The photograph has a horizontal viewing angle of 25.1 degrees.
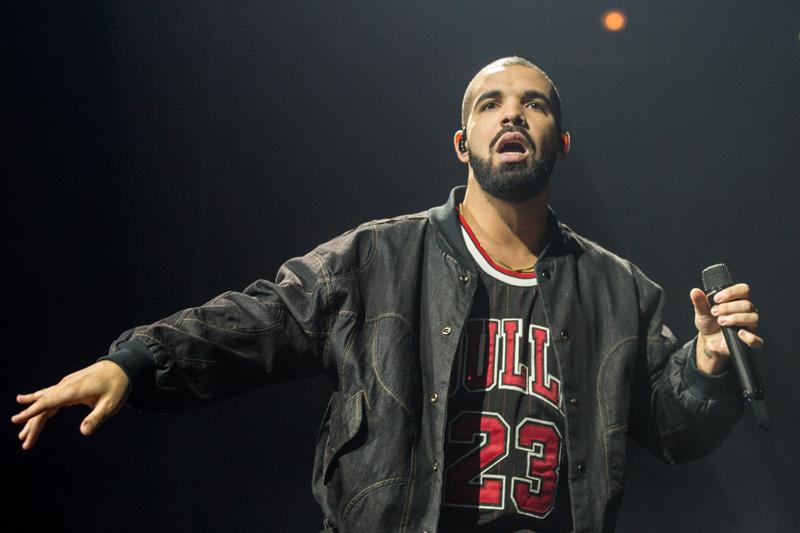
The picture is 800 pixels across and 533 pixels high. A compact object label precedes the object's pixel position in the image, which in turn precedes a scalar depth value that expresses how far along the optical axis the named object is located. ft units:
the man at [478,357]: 7.82
